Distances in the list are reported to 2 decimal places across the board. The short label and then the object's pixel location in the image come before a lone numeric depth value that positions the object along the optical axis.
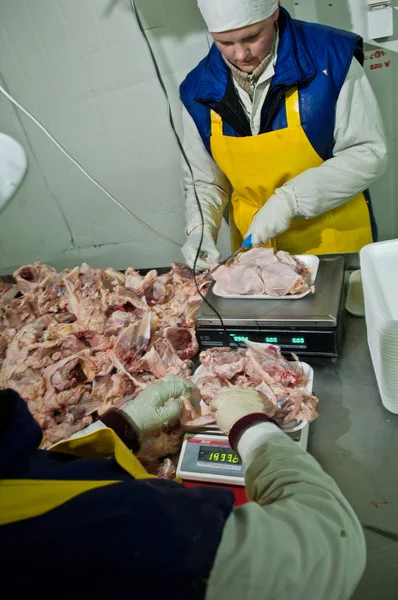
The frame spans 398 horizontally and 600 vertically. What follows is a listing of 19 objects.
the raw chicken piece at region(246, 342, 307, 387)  1.63
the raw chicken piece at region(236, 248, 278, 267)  2.01
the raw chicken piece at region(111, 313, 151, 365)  1.92
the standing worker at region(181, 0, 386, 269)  2.29
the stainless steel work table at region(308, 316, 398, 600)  1.13
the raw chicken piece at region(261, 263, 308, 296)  1.84
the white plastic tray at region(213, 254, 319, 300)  1.83
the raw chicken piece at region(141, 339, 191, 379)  1.84
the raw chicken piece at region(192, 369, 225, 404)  1.64
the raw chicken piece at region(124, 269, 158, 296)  2.40
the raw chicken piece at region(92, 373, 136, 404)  1.79
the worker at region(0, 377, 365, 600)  0.65
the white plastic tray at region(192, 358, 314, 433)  1.45
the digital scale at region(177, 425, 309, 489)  1.35
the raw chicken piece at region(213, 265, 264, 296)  1.90
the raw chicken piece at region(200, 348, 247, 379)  1.70
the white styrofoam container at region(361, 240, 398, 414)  1.30
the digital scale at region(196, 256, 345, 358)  1.70
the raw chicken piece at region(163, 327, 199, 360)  1.94
